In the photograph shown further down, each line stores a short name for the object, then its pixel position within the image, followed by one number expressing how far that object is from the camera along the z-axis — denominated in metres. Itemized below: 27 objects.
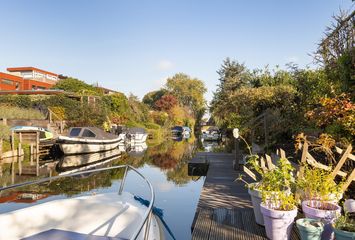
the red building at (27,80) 39.06
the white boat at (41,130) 15.07
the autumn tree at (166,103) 43.66
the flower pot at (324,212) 3.14
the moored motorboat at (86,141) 15.02
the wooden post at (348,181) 3.99
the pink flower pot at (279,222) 3.29
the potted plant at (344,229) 2.71
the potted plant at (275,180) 3.55
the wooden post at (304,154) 4.20
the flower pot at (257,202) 3.90
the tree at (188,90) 55.69
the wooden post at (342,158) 3.95
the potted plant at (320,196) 3.32
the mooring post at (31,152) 14.36
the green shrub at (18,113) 17.96
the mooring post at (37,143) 14.06
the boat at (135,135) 23.86
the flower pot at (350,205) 3.45
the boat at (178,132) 36.12
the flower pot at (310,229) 3.01
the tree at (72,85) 37.25
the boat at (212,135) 28.83
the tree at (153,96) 55.94
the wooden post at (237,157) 9.05
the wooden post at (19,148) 13.81
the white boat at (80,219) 3.19
